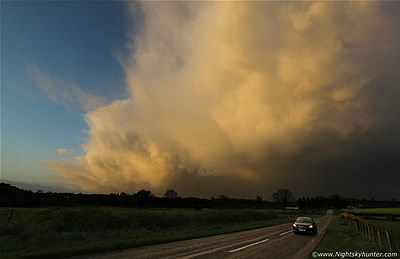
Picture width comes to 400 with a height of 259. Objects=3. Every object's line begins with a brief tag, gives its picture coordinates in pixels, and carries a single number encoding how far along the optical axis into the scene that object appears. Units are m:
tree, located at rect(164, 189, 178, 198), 169.73
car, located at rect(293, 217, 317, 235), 25.06
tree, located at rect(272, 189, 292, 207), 187.61
